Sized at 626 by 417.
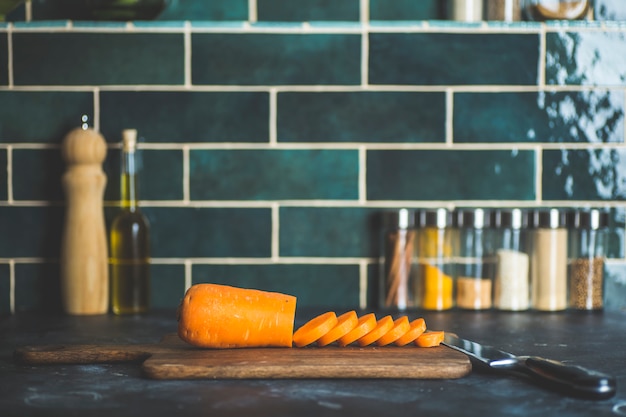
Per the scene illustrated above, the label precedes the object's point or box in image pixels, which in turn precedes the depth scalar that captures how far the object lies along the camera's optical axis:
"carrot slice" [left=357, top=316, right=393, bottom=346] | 1.04
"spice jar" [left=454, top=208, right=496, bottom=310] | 1.49
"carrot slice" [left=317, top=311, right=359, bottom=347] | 1.03
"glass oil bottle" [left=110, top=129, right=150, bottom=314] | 1.47
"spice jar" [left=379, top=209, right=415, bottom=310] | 1.48
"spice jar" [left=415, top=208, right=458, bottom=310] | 1.48
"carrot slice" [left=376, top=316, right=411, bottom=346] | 1.04
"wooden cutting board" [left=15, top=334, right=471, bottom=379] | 0.93
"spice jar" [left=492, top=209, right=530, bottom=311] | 1.48
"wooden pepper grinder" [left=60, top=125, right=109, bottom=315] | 1.47
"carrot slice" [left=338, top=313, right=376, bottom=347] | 1.03
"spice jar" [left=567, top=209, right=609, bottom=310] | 1.49
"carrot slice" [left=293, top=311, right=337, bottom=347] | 1.04
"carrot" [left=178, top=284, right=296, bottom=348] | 1.03
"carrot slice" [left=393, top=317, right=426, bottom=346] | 1.04
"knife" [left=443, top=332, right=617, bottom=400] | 0.83
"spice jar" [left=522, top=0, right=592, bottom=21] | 1.56
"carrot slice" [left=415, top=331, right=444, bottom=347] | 1.04
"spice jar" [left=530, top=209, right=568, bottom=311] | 1.47
